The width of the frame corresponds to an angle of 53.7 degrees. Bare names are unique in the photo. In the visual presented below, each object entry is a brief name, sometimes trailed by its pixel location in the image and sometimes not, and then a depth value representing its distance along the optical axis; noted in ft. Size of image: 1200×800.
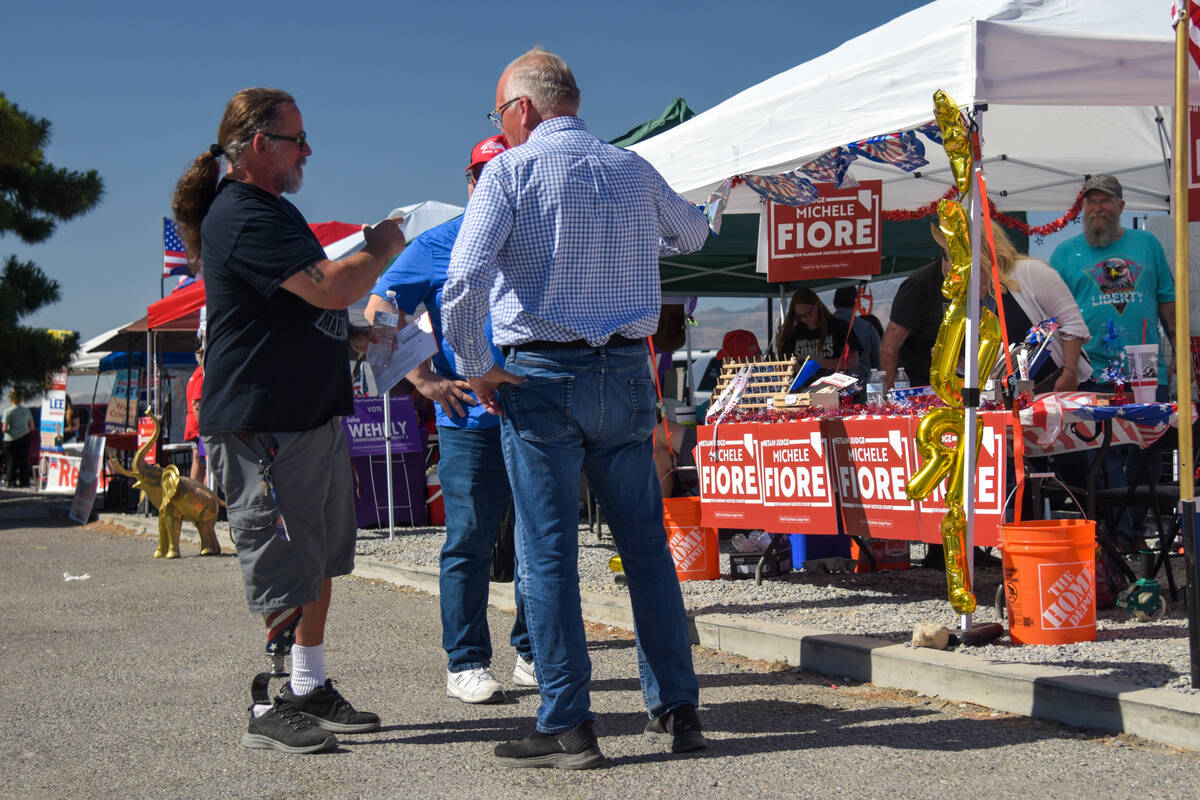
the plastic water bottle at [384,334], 13.56
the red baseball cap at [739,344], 36.86
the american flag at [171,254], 51.22
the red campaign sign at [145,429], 46.01
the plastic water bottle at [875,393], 19.75
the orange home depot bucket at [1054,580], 15.06
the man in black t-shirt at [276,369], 12.03
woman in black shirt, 30.76
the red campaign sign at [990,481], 16.57
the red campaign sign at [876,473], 18.15
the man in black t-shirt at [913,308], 22.84
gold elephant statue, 35.37
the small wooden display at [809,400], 20.20
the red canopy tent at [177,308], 42.42
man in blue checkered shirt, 11.36
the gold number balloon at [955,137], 15.84
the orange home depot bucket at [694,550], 22.98
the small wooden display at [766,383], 21.58
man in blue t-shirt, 14.73
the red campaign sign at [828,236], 28.22
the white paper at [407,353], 13.88
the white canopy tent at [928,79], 16.47
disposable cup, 17.83
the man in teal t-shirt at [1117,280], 22.31
